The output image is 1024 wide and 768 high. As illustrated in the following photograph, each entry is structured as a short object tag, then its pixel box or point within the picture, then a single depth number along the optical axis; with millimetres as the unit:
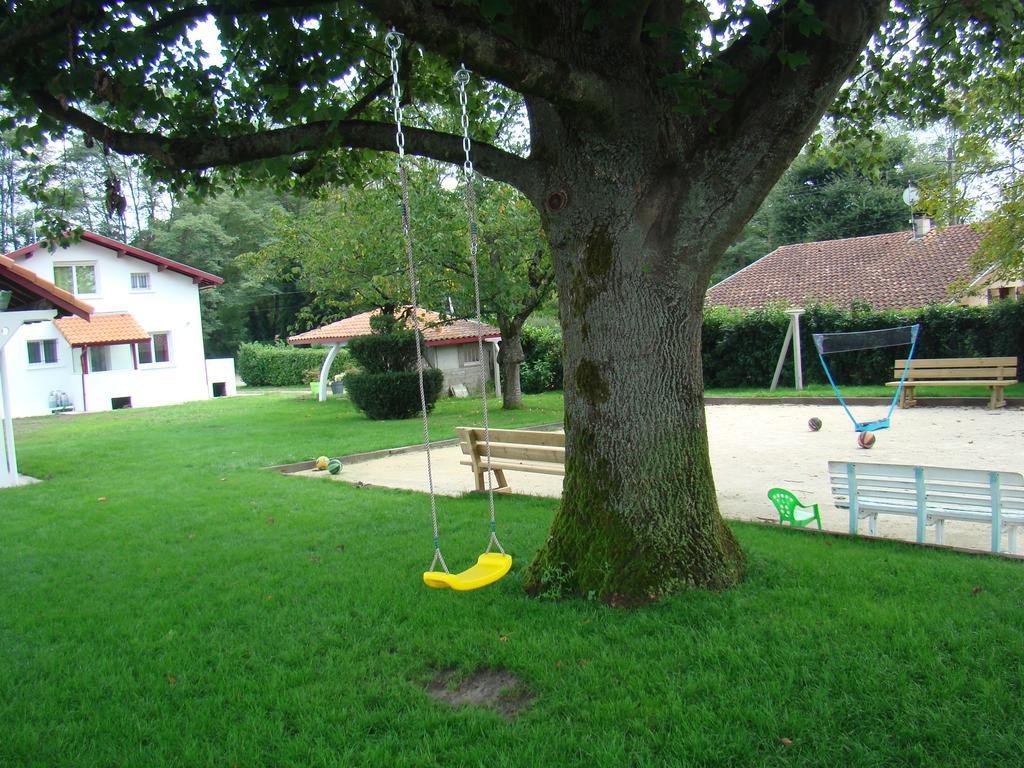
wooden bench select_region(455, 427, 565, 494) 8003
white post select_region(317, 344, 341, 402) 26891
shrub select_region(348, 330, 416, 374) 19953
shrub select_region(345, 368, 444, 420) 19375
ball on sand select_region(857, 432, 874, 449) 11555
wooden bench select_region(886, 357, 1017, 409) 16016
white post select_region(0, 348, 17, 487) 11328
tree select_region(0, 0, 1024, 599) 4387
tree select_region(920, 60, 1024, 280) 16014
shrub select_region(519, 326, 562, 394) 27797
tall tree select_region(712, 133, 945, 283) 35375
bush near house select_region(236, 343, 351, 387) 41688
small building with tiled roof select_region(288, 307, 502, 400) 27031
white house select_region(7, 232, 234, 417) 27516
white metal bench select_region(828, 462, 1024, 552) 5633
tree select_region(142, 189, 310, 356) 46844
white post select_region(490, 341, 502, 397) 26906
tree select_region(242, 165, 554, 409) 17688
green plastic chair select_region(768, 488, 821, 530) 6965
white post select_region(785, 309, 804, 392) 21250
